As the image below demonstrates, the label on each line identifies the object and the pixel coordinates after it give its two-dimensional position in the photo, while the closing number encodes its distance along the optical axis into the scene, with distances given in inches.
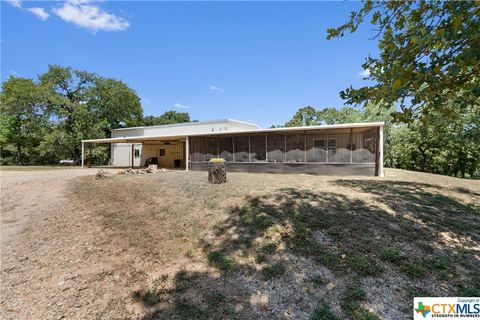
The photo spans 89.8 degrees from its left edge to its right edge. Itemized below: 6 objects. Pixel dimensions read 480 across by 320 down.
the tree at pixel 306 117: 1433.3
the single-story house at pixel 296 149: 446.9
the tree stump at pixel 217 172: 336.2
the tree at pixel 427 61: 76.4
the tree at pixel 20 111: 906.7
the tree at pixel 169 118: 1669.2
